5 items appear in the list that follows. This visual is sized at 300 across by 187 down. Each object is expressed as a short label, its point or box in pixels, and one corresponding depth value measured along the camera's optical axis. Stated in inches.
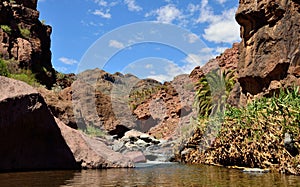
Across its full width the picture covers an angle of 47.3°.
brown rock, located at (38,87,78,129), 444.1
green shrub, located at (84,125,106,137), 802.7
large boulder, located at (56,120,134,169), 329.4
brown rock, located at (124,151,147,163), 475.8
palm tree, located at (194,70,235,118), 747.2
